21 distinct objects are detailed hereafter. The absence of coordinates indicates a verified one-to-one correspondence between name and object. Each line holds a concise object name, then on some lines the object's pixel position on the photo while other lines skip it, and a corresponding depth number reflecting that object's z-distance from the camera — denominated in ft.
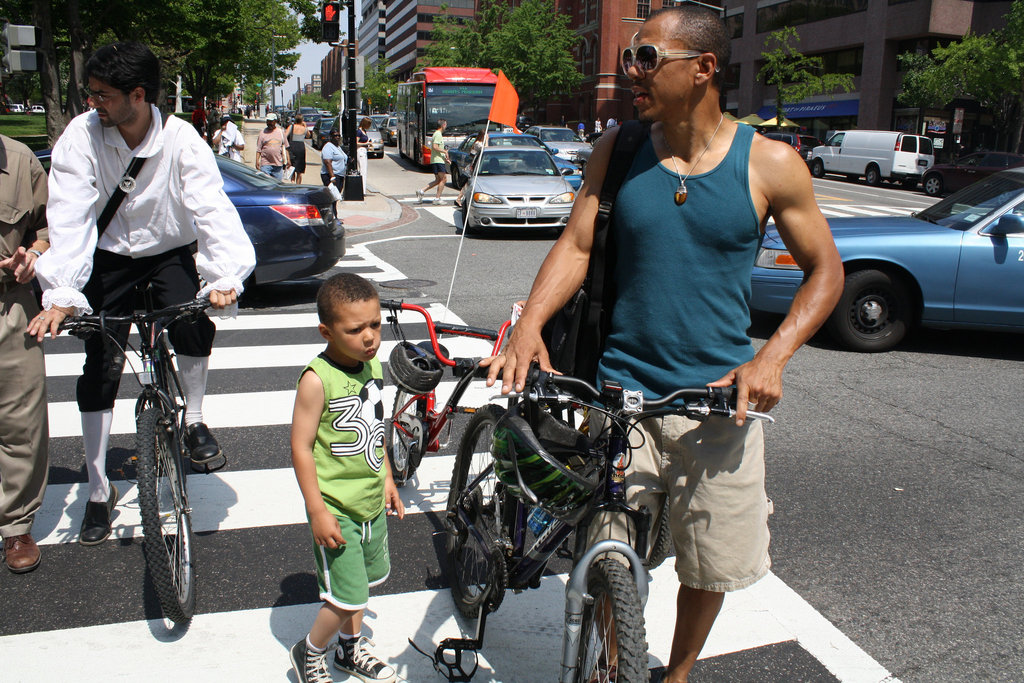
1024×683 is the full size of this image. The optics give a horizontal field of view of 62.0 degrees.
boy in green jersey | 8.57
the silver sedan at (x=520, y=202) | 46.57
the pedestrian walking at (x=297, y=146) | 68.13
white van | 103.30
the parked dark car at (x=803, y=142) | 112.06
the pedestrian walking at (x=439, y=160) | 65.36
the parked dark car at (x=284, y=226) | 28.86
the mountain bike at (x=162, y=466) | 9.72
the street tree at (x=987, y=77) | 105.09
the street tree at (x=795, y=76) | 149.07
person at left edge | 11.31
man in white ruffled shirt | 11.01
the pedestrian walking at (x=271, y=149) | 62.90
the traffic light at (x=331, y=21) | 60.13
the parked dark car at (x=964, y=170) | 90.17
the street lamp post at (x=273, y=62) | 218.38
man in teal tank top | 7.63
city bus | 93.40
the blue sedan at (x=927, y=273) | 23.35
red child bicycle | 11.32
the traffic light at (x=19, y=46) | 40.34
